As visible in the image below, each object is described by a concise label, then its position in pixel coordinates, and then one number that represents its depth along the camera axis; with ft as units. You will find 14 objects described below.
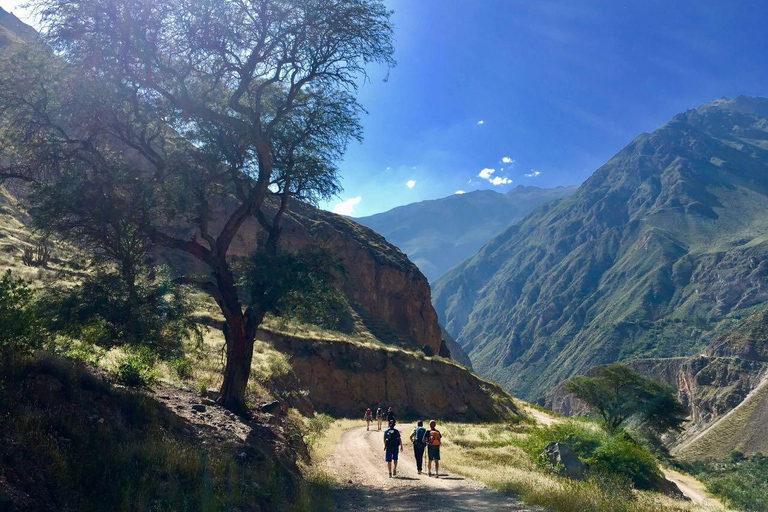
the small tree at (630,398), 182.50
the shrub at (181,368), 52.70
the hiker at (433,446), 46.03
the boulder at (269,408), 51.68
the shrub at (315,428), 58.44
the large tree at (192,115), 40.73
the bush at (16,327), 23.58
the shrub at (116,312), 36.01
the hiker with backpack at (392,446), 45.68
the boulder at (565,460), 50.73
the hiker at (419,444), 47.29
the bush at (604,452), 60.03
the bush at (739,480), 98.43
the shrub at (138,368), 35.15
